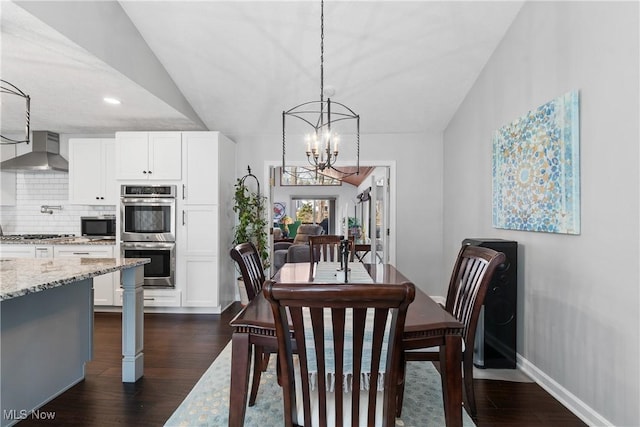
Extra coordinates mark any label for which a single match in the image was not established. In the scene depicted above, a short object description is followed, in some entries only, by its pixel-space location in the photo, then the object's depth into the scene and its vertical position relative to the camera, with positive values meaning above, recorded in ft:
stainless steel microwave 15.49 -0.54
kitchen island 6.37 -2.36
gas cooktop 13.96 -0.95
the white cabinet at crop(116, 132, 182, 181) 13.78 +2.20
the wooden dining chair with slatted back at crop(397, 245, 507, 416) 5.90 -1.43
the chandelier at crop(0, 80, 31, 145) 6.51 +1.63
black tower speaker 9.23 -2.64
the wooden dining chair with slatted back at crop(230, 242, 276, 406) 6.90 -1.29
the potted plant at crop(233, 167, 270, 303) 14.99 -0.12
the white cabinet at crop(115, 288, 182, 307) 13.89 -3.21
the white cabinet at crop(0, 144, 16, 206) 15.69 +1.34
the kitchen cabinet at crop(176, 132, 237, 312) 13.83 -0.35
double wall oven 13.73 -0.55
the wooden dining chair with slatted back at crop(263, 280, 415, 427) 3.29 -1.29
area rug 6.74 -3.84
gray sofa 18.70 -2.18
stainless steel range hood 14.79 +2.32
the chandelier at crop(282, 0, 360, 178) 7.40 +1.44
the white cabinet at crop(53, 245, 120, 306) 13.67 -1.60
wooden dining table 4.79 -1.78
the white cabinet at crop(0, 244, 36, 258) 13.57 -1.42
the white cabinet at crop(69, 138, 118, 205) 14.75 +1.73
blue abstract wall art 7.39 +1.08
